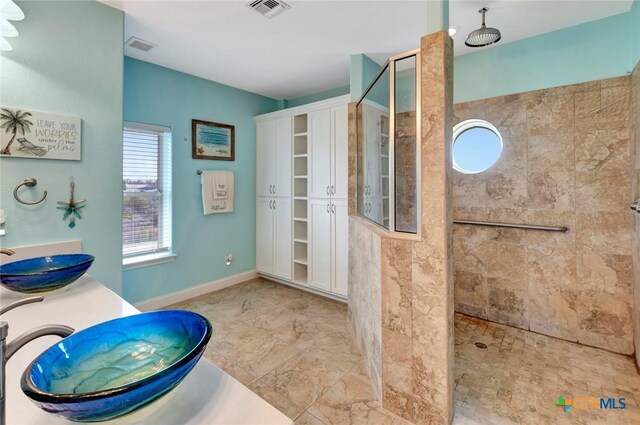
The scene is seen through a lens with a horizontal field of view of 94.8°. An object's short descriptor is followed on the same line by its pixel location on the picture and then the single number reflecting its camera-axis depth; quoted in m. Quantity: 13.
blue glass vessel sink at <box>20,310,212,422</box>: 0.53
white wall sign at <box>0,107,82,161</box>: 1.79
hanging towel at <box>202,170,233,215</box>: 3.48
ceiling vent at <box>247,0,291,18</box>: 2.07
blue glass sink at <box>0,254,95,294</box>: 1.19
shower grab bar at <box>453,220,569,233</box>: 2.42
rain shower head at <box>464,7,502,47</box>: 2.14
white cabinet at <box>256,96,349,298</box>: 3.21
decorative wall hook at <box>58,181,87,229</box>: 2.01
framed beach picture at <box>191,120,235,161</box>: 3.42
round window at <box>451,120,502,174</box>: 2.82
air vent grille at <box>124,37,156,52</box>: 2.58
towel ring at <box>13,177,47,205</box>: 1.83
